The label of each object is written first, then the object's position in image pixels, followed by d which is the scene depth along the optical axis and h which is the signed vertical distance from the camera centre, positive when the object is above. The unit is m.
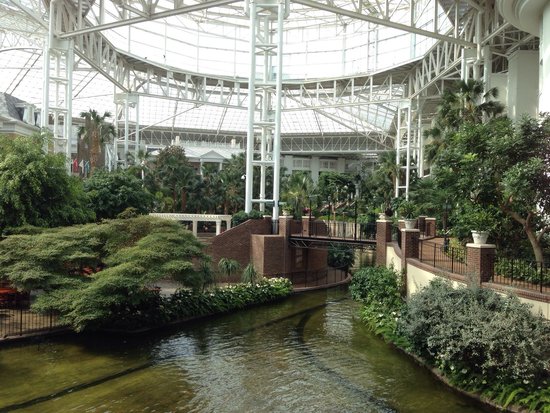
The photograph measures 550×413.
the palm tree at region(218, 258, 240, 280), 27.19 -3.45
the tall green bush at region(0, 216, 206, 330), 18.33 -2.49
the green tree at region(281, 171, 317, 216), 40.97 +0.93
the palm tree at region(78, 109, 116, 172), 41.50 +5.29
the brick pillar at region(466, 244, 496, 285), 15.77 -1.71
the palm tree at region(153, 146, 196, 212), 44.59 +1.93
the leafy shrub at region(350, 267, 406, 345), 19.49 -4.16
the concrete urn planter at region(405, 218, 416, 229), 22.48 -0.82
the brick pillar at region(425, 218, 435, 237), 31.31 -1.38
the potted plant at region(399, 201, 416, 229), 34.84 -0.34
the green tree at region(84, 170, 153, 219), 29.09 +0.22
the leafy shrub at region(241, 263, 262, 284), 27.53 -3.97
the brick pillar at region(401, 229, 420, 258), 21.57 -1.63
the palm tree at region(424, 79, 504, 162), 27.58 +5.35
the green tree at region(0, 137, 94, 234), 21.75 +0.40
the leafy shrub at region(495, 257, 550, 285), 15.65 -2.00
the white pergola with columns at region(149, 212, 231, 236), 35.06 -1.20
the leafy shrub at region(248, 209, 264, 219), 31.52 -0.85
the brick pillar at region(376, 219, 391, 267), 26.45 -1.79
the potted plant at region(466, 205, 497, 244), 18.58 -0.48
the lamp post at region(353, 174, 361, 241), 57.99 +2.11
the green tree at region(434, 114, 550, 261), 15.09 +1.17
